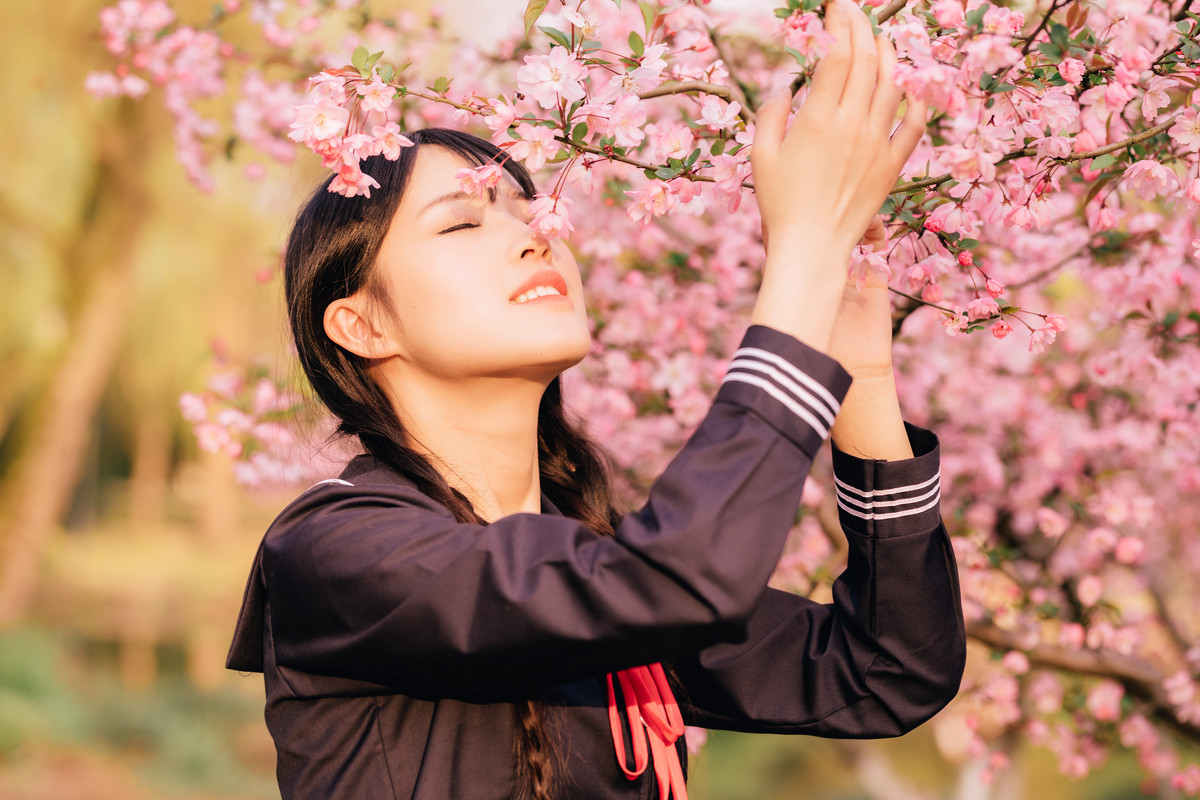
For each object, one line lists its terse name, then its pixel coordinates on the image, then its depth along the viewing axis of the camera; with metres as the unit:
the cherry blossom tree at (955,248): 1.33
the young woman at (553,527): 1.07
